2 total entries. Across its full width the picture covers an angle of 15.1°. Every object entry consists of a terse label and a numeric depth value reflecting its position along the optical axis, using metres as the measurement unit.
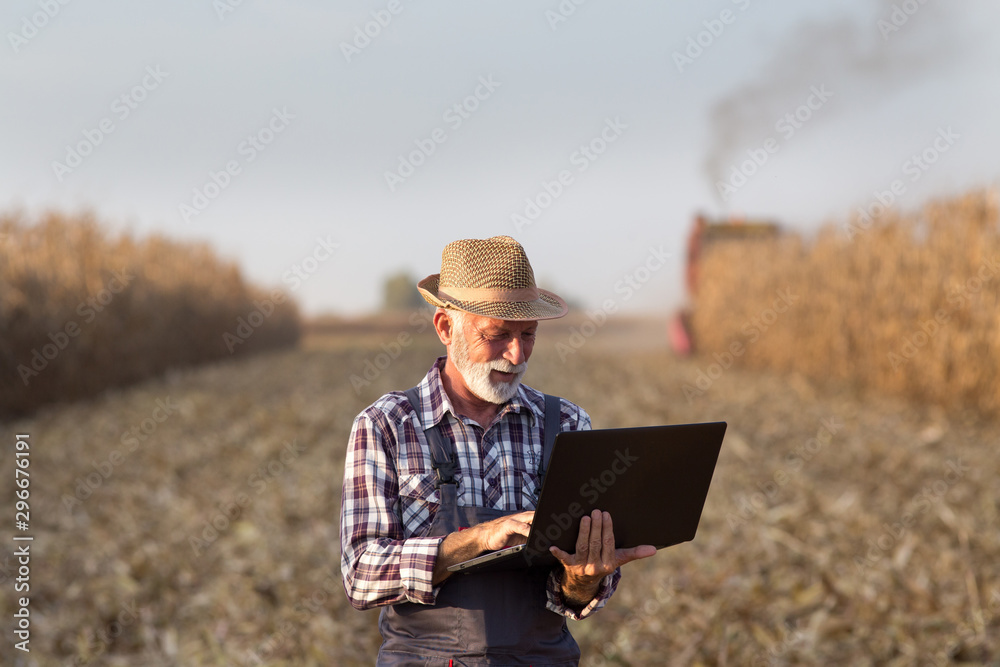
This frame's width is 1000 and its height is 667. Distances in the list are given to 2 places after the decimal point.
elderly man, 6.76
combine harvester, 48.71
